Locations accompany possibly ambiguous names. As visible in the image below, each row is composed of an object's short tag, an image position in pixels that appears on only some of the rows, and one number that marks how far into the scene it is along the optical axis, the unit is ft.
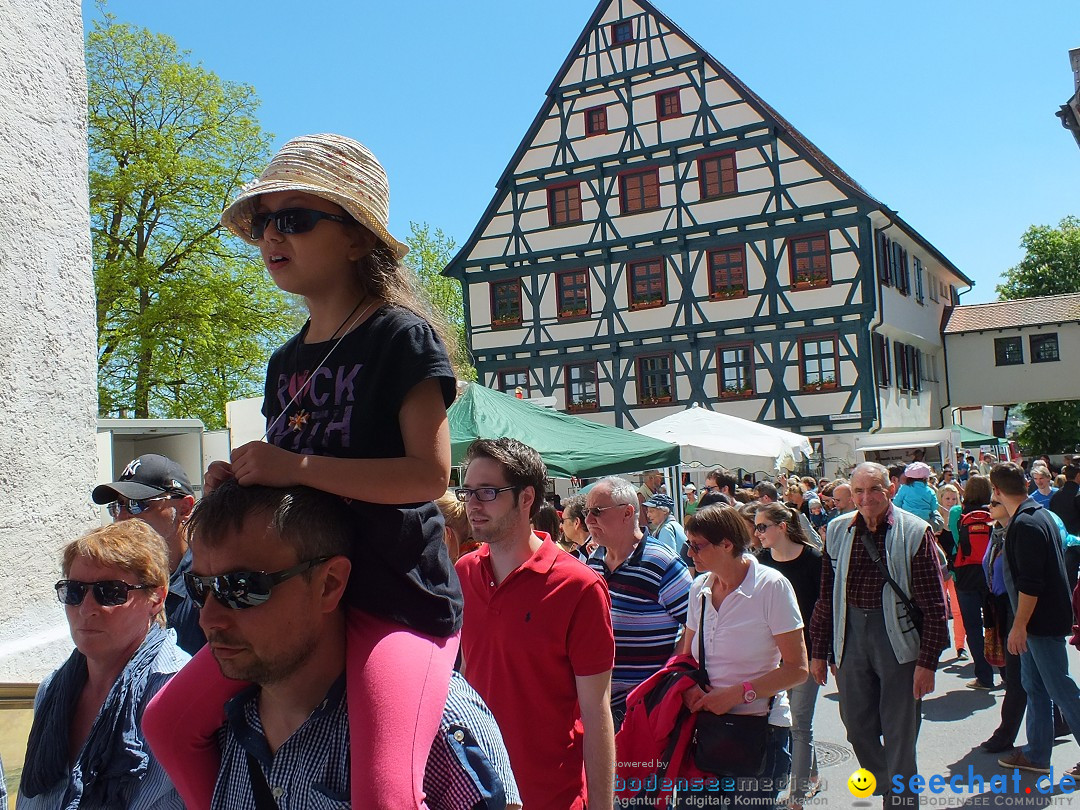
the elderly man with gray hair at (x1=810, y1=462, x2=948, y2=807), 16.67
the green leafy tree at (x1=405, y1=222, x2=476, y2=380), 137.69
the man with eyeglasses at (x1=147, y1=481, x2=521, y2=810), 4.98
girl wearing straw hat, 5.17
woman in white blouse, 13.69
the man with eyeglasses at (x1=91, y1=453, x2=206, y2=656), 12.39
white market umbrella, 45.85
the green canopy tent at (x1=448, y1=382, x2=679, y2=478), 30.25
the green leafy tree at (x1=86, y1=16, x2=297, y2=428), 71.36
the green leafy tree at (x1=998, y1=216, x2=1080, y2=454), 149.18
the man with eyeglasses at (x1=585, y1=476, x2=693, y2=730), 14.69
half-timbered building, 88.58
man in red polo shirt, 9.87
